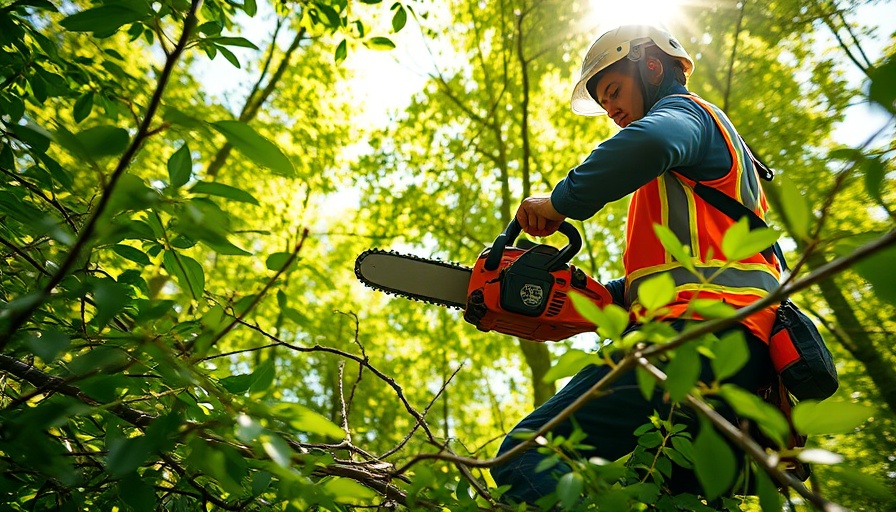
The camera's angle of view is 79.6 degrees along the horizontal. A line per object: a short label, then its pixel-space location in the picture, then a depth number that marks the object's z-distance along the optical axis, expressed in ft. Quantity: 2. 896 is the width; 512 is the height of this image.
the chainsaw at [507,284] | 6.11
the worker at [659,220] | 4.78
